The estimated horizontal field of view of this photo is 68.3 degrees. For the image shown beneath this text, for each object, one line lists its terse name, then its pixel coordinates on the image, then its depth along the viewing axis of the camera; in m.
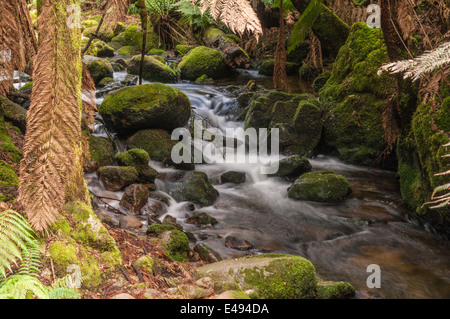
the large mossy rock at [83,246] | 2.17
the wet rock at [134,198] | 4.97
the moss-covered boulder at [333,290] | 3.04
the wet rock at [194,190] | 5.84
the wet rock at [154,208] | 5.09
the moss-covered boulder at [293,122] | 7.91
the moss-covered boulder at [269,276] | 2.68
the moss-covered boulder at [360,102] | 7.37
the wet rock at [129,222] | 4.22
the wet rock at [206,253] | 3.78
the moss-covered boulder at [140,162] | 6.02
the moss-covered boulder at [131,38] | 17.56
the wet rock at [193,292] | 2.31
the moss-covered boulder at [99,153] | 5.88
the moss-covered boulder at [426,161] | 4.37
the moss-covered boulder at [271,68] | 13.96
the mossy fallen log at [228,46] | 14.16
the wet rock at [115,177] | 5.48
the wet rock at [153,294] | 2.15
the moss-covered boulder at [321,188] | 6.08
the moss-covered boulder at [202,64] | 13.27
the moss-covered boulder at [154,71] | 11.99
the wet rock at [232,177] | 6.95
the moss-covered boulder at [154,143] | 6.94
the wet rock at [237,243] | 4.49
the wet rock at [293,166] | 7.05
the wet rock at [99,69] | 10.79
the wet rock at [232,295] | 2.22
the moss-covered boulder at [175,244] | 3.44
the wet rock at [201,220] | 5.06
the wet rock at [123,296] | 2.03
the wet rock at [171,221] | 4.51
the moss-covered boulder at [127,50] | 16.20
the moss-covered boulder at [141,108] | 6.96
